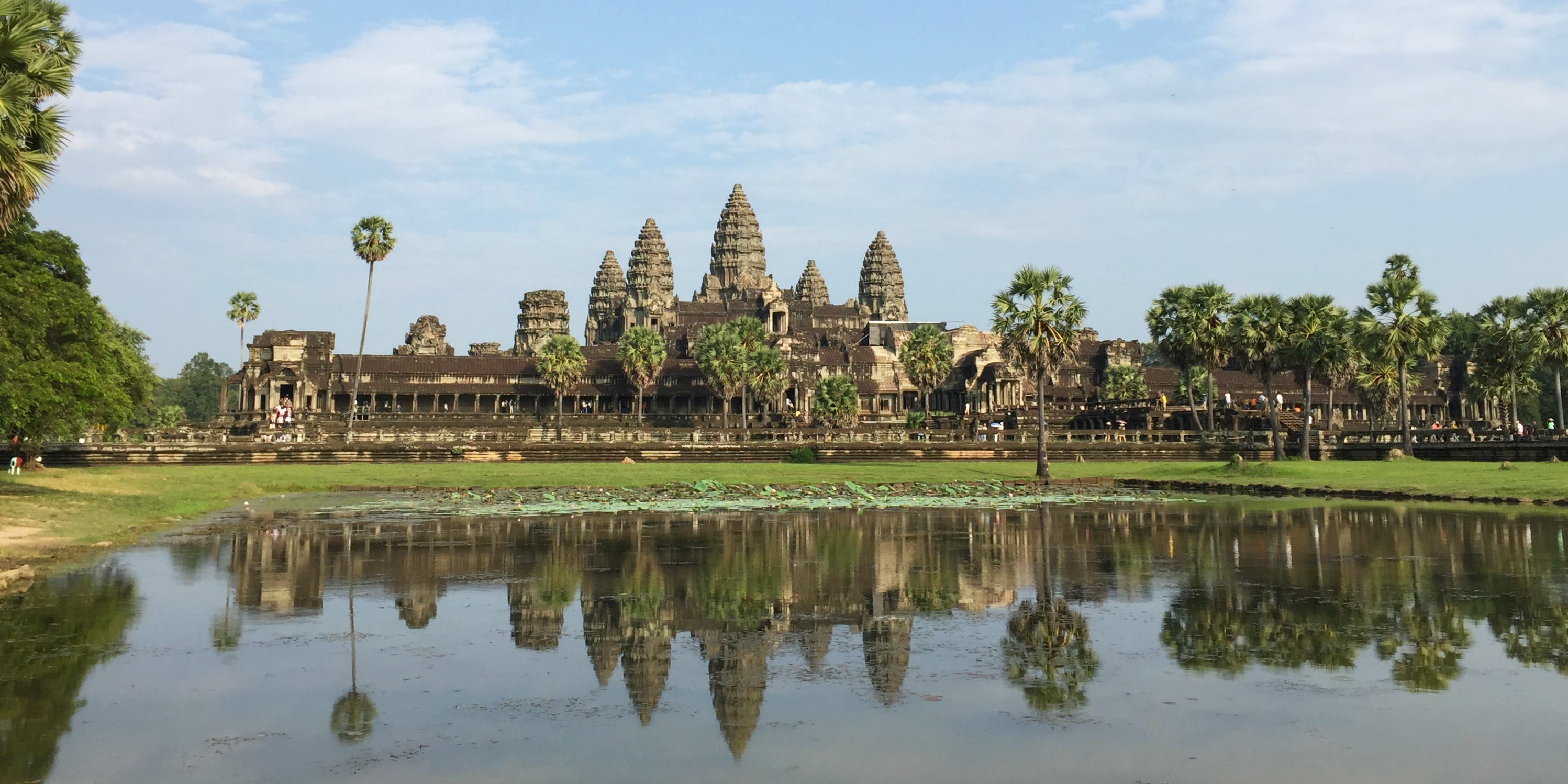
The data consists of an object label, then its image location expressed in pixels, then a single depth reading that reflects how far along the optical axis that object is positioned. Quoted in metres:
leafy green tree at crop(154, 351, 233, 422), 175.50
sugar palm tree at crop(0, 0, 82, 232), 20.52
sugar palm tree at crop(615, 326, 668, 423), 101.50
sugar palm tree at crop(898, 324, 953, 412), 94.88
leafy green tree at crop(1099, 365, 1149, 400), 103.06
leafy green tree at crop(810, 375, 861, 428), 93.12
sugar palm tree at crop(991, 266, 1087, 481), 53.94
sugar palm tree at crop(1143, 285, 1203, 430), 72.50
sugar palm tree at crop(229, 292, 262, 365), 114.75
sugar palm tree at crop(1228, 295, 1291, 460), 63.44
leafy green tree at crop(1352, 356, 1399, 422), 67.94
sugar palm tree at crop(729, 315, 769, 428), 95.31
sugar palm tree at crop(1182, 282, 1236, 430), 70.75
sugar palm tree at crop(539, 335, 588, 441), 99.25
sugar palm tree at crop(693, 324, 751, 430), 92.94
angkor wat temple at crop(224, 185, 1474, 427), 107.06
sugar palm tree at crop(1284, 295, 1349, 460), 61.34
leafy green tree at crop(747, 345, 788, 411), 93.44
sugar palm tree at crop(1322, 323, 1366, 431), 60.97
